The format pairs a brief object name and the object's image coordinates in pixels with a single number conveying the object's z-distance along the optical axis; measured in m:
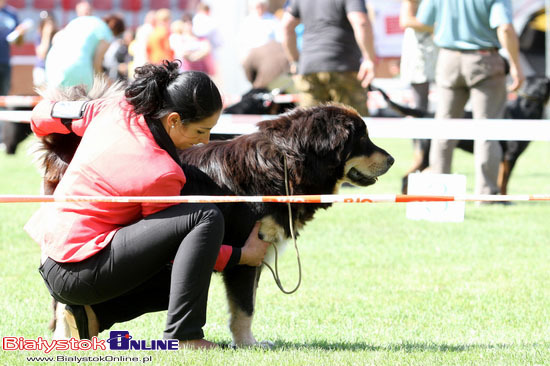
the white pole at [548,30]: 13.90
